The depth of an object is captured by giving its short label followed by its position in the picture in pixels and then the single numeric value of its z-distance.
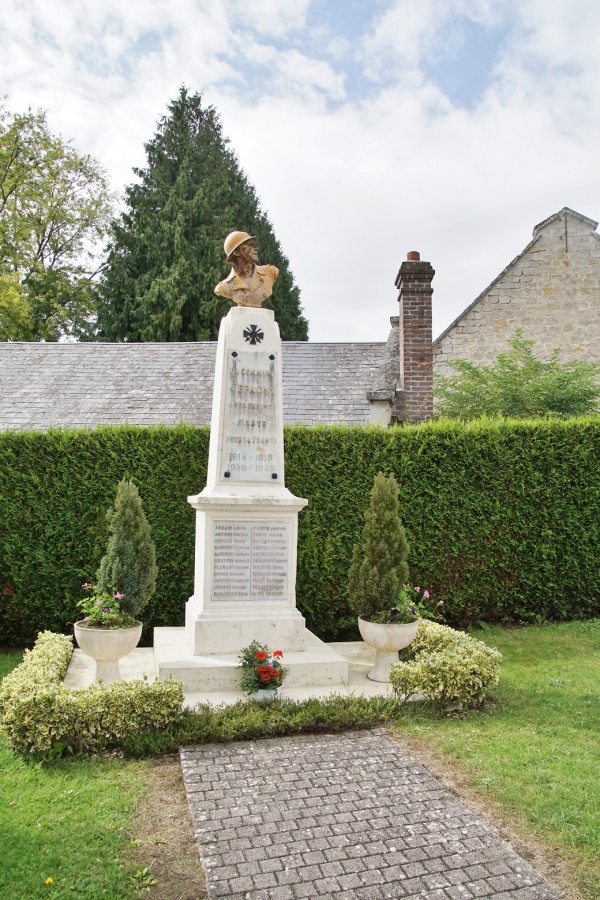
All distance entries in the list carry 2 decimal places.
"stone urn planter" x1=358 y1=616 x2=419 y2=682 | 6.15
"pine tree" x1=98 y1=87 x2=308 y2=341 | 23.47
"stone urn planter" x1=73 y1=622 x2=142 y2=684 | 5.59
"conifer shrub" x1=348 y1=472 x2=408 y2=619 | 6.35
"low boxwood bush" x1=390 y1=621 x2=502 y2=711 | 5.49
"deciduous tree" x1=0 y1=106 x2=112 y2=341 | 27.05
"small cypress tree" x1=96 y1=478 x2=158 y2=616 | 6.00
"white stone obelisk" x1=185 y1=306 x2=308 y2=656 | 6.32
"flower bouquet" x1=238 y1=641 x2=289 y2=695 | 5.55
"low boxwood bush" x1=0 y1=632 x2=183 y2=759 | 4.56
